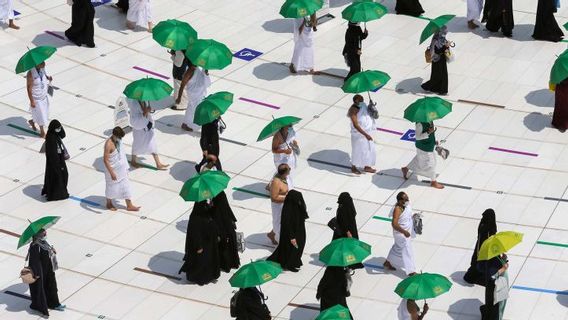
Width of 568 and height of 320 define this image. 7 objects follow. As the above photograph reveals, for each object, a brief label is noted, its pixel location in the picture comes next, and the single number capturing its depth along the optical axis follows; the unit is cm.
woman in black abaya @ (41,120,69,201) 2369
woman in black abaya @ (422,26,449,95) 2795
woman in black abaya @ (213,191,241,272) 2175
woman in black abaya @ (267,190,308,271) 2161
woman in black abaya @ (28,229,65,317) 2039
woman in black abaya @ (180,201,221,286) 2133
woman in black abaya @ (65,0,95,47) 3016
